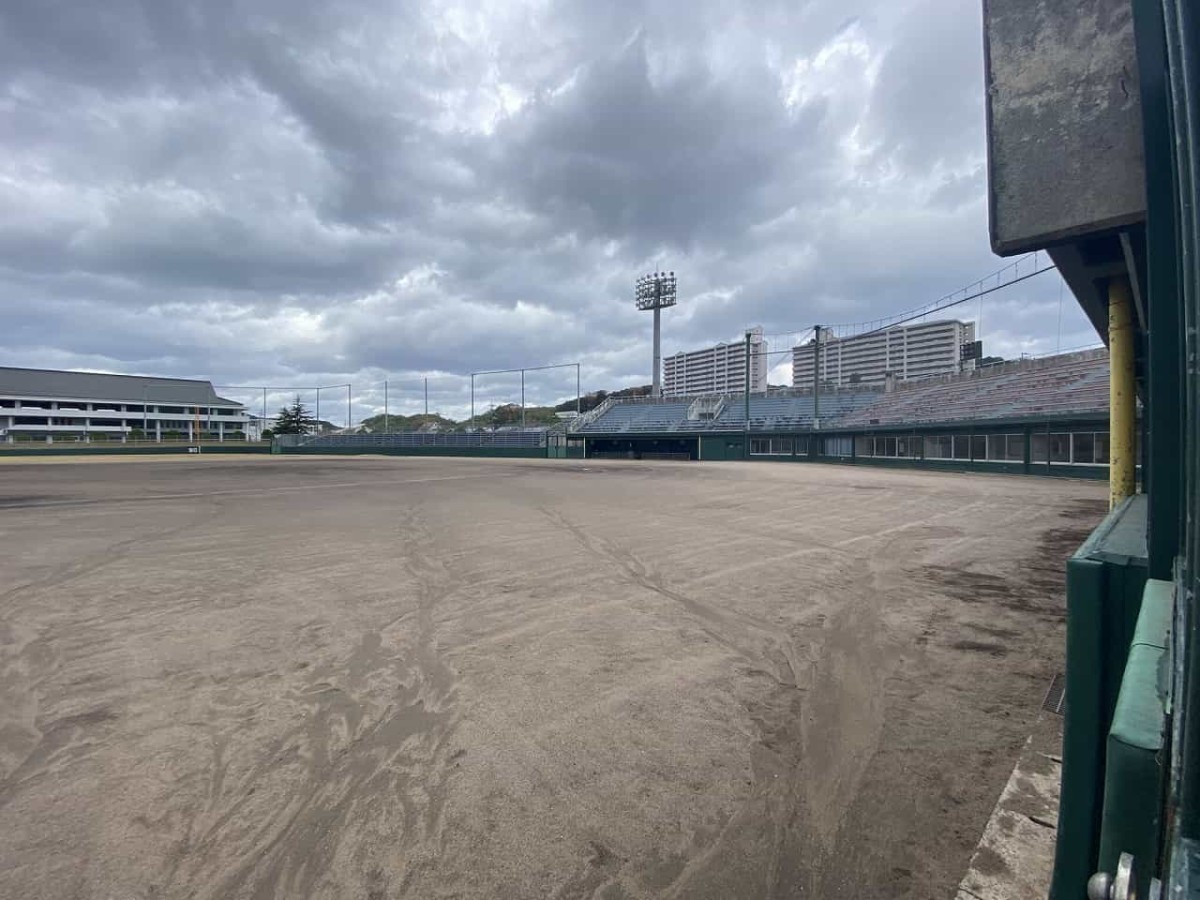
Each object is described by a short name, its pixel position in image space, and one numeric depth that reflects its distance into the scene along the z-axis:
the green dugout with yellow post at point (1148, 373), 1.13
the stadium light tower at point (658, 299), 72.50
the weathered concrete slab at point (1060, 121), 2.63
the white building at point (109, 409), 85.44
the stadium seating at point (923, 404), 29.29
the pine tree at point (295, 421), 88.50
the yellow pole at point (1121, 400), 5.29
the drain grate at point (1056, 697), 3.98
